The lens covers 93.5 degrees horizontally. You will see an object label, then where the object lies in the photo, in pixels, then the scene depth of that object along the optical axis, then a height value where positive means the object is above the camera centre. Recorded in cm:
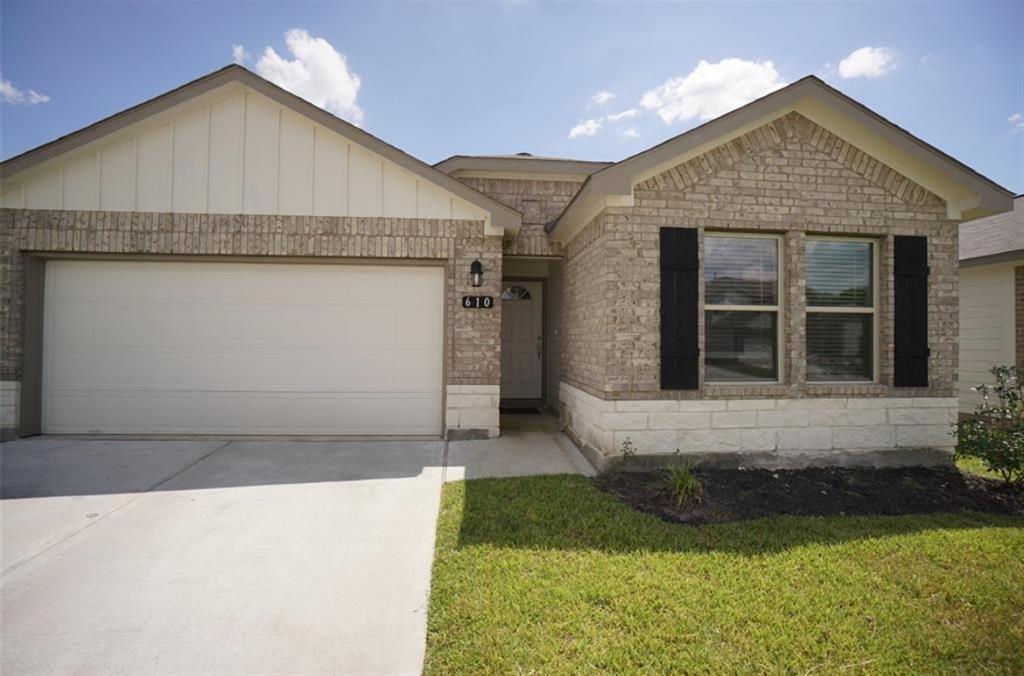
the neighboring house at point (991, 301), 805 +74
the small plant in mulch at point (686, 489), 442 -139
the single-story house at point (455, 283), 539 +69
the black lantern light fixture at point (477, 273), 659 +89
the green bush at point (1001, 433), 489 -94
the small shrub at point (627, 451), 530 -123
